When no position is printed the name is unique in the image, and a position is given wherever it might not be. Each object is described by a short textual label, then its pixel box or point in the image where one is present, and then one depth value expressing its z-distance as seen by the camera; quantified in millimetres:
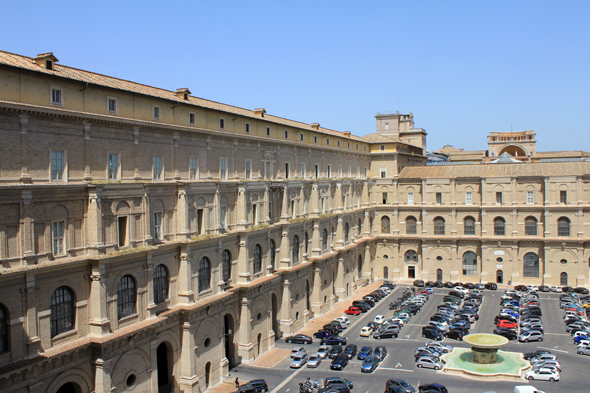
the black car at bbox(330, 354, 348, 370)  49406
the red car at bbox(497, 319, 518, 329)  60500
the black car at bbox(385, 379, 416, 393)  42222
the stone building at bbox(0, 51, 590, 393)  32594
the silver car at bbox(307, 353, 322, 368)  50281
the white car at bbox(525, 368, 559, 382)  45500
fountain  47406
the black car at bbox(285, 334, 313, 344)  57875
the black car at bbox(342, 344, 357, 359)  52281
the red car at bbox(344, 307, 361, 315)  69562
